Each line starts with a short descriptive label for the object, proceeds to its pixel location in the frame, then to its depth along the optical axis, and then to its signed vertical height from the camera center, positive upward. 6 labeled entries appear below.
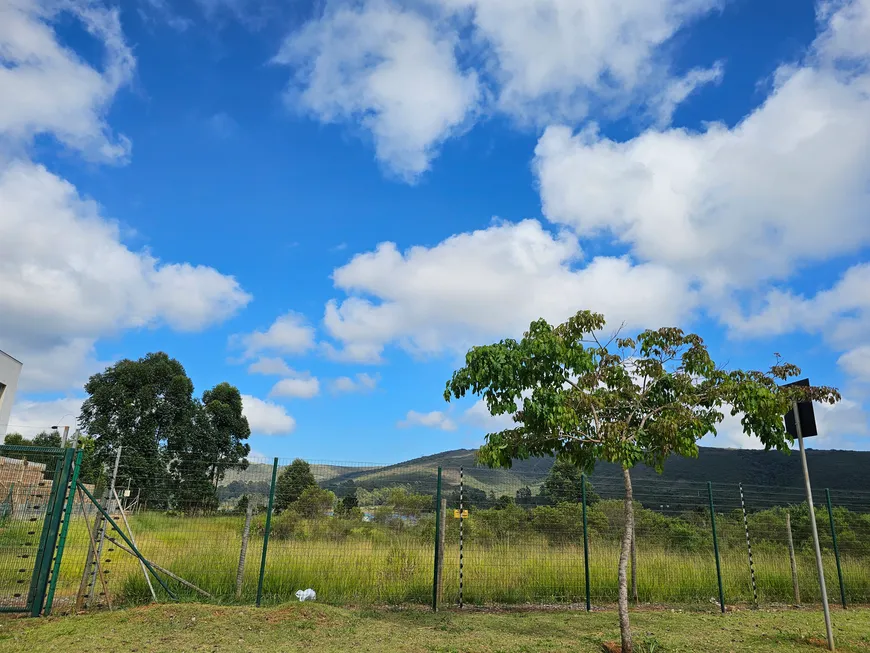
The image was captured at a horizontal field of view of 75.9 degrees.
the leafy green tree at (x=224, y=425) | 38.31 +4.58
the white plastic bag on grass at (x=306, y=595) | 9.38 -1.61
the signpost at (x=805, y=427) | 7.42 +1.11
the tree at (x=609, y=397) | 6.71 +1.33
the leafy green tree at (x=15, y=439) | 37.49 +3.01
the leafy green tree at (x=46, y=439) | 39.81 +3.57
